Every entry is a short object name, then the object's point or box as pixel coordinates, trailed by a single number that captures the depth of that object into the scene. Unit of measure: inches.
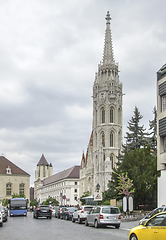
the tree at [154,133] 2298.2
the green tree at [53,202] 4466.8
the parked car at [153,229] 391.9
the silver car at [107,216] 869.2
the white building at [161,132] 1183.6
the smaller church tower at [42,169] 7500.0
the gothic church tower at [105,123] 4040.4
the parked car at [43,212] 1406.3
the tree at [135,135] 2514.0
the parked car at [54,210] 1728.6
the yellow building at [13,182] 3833.7
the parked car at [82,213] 1093.8
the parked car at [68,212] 1375.5
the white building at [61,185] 5423.2
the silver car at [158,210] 691.2
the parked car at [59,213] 1517.7
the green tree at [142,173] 1689.2
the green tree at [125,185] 1454.7
